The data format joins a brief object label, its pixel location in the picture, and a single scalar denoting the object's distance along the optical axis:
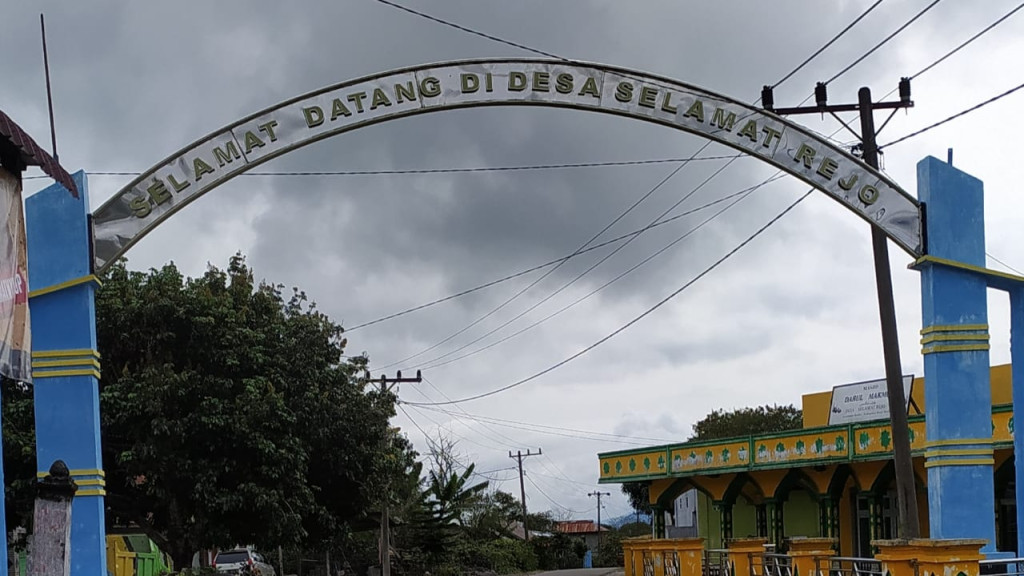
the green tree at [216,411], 22.73
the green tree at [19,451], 22.19
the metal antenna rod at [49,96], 9.85
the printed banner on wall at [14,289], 8.86
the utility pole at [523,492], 58.03
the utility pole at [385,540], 34.38
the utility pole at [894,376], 16.58
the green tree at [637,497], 60.25
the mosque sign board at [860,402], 28.03
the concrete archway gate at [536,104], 10.40
